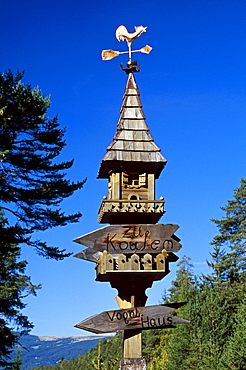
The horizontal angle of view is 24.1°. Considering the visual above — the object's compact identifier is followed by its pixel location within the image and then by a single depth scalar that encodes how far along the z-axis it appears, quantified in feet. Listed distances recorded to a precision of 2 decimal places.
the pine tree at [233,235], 142.92
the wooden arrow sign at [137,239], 35.29
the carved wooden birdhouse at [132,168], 37.83
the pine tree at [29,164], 67.24
